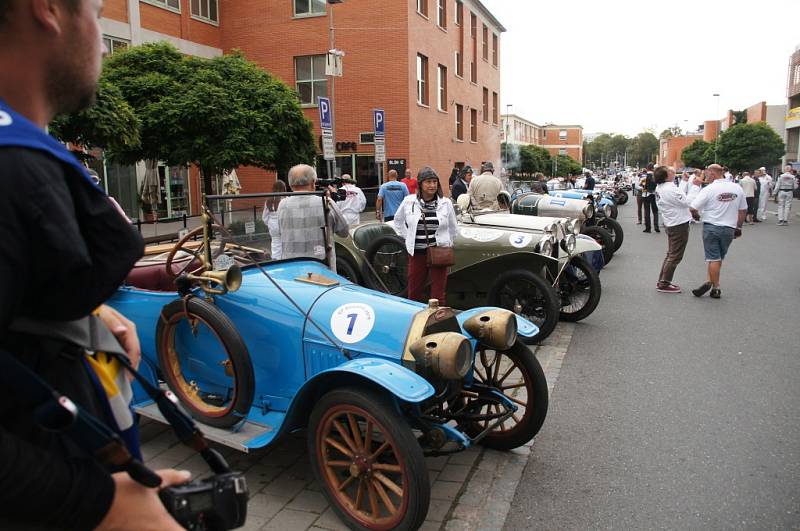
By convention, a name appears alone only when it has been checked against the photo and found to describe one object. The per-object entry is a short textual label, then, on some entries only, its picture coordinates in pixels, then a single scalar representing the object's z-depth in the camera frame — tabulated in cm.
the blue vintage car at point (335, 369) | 289
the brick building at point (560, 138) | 9812
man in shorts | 843
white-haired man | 465
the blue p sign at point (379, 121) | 1432
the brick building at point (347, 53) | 2350
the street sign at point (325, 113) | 1158
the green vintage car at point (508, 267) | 649
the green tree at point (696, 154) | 6417
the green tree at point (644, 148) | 12475
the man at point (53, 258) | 102
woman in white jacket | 636
